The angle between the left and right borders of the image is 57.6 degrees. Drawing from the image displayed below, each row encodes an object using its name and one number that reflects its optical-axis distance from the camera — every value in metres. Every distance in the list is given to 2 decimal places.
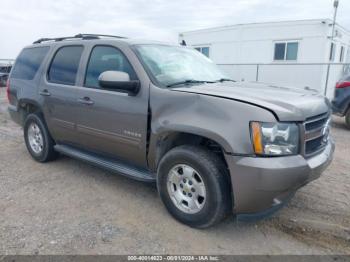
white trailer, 13.16
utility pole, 15.45
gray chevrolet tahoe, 2.66
